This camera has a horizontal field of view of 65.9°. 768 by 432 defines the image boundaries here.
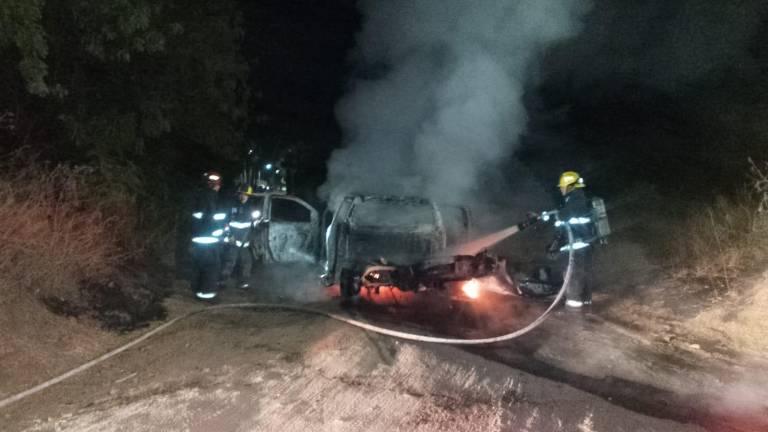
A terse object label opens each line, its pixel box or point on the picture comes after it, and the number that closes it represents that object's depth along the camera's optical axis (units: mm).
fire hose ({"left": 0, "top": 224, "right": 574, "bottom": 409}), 4527
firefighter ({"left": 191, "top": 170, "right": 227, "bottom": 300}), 7797
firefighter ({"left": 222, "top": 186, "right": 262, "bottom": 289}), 8539
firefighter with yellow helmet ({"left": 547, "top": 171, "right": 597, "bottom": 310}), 7320
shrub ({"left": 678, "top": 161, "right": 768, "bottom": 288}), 7129
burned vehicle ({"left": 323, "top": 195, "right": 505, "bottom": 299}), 7852
